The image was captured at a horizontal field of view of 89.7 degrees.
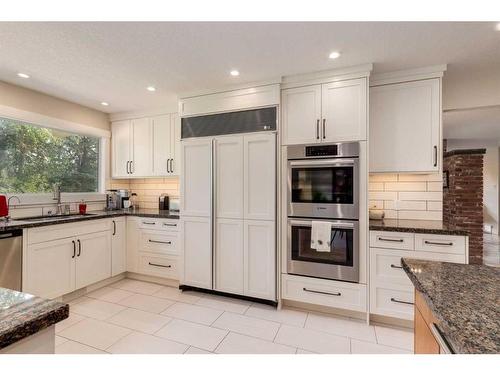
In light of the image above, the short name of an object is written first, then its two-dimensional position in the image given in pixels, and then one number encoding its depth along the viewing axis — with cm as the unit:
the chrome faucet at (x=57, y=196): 321
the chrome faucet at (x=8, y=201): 264
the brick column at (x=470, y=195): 356
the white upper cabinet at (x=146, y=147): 353
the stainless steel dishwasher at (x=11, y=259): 218
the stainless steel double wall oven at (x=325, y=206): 237
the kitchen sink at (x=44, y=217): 284
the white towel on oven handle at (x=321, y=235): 242
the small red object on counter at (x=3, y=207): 249
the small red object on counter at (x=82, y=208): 335
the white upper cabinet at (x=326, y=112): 236
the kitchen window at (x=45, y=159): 285
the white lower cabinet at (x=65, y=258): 241
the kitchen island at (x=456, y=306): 63
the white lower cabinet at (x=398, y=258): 212
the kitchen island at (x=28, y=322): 59
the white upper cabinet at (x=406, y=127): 240
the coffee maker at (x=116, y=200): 383
